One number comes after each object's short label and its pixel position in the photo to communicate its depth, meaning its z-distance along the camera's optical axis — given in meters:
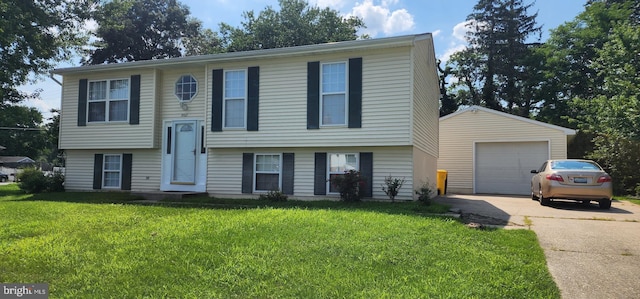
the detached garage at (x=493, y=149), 16.53
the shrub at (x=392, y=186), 10.14
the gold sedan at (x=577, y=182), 10.01
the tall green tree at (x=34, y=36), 16.55
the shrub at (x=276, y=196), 10.67
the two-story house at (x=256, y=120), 10.56
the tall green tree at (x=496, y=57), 30.14
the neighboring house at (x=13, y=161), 54.59
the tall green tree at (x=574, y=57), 25.70
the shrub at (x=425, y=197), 9.69
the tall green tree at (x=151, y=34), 30.02
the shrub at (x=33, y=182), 13.54
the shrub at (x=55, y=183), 13.73
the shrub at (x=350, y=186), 10.17
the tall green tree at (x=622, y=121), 14.55
